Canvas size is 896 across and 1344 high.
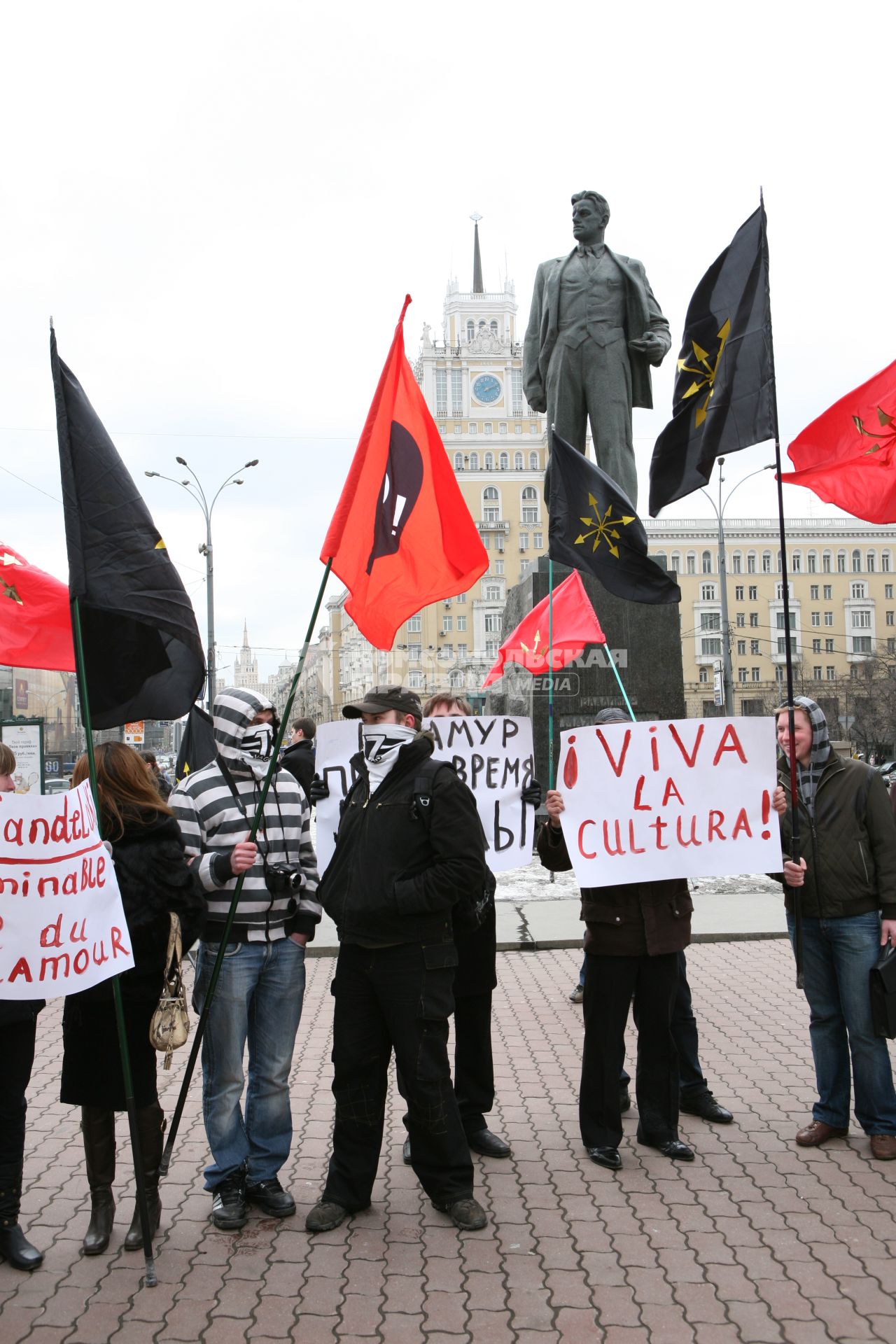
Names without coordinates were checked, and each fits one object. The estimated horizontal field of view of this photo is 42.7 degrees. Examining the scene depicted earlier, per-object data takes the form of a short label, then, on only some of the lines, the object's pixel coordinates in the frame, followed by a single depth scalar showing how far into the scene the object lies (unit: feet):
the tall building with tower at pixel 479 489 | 294.66
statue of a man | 37.11
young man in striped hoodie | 14.08
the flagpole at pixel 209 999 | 13.73
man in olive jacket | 15.78
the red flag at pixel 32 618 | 18.34
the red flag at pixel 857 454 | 17.42
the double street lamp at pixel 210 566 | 106.01
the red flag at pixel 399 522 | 15.67
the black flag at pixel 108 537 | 12.66
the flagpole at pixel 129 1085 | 12.31
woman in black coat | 13.28
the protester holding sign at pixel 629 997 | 15.75
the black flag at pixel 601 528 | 22.43
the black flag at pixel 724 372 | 16.80
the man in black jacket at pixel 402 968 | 13.79
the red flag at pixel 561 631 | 28.48
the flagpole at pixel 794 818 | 15.51
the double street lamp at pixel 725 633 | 122.31
